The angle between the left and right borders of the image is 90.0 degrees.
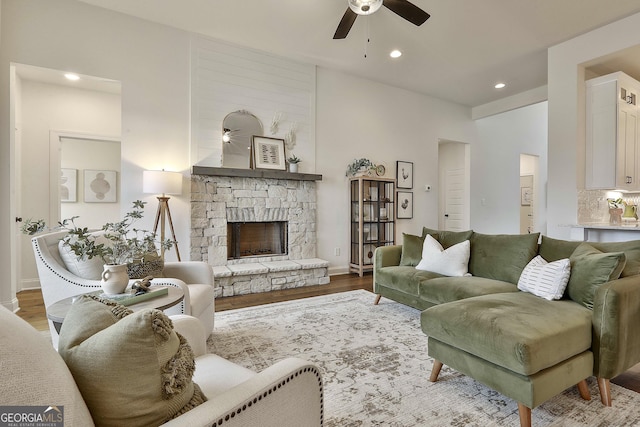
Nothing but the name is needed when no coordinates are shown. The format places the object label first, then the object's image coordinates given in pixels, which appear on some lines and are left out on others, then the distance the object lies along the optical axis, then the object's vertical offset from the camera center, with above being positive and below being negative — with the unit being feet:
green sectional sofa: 4.94 -2.03
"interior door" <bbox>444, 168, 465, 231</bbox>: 21.80 +0.80
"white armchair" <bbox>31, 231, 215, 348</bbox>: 6.78 -1.52
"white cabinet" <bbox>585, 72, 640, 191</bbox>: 12.24 +3.18
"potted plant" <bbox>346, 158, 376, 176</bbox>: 16.48 +2.29
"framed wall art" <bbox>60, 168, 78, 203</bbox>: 16.69 +1.36
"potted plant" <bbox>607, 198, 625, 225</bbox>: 13.51 +0.03
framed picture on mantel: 14.21 +2.62
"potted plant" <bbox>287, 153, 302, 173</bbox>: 14.84 +2.20
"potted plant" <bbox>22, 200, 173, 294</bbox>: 5.86 -0.83
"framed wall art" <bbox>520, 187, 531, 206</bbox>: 25.02 +1.29
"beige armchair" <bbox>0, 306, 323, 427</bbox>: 1.79 -1.57
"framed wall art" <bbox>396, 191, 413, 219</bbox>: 18.74 +0.43
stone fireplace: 13.05 -0.78
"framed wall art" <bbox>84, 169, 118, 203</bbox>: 17.19 +1.36
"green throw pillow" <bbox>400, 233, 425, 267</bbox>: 11.13 -1.37
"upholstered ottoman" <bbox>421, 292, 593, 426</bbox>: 4.87 -2.20
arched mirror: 13.79 +3.28
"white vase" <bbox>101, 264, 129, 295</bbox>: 5.96 -1.29
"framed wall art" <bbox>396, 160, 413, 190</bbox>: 18.54 +2.17
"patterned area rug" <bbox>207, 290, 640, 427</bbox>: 5.30 -3.37
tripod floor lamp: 11.32 +0.85
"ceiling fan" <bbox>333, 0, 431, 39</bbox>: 8.76 +5.71
